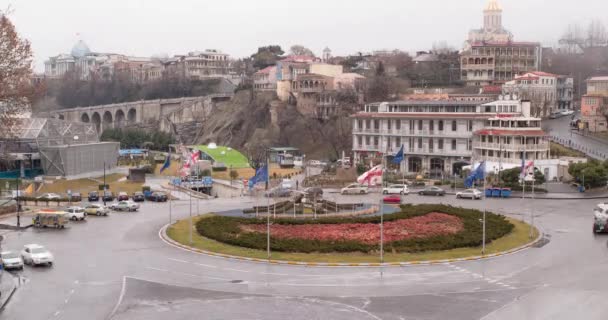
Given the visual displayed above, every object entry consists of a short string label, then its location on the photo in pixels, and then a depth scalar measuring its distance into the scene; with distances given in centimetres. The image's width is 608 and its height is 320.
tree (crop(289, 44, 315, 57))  18984
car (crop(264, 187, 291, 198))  6432
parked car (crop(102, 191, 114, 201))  6844
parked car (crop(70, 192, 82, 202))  6994
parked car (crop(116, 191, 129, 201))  6919
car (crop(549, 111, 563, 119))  11138
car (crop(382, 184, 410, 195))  6944
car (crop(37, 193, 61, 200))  6812
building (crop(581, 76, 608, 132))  9888
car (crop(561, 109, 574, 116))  11503
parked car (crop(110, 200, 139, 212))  6159
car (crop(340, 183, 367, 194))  6981
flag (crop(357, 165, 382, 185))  4384
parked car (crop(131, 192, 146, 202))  6949
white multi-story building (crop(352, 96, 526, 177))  8450
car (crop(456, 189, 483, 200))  6569
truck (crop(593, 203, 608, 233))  4697
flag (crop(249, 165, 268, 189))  4989
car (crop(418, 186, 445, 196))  6888
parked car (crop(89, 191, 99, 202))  7038
